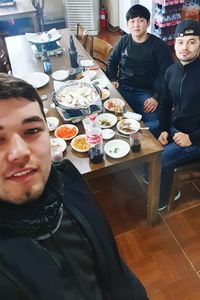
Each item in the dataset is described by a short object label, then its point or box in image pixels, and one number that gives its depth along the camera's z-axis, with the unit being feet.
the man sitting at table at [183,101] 6.17
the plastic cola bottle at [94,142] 4.96
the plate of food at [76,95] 5.89
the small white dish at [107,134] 5.51
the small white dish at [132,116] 5.86
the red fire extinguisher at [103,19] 15.98
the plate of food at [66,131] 5.56
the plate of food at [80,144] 5.25
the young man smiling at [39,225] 2.76
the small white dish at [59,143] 5.33
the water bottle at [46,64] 7.64
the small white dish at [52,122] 5.79
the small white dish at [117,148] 5.14
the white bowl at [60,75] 7.41
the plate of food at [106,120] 5.81
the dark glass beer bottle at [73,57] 7.75
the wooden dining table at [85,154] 5.04
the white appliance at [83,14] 14.93
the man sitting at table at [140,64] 7.72
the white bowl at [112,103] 6.20
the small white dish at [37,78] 7.19
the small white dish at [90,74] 7.28
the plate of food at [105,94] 6.51
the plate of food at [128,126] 5.61
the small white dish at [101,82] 6.93
